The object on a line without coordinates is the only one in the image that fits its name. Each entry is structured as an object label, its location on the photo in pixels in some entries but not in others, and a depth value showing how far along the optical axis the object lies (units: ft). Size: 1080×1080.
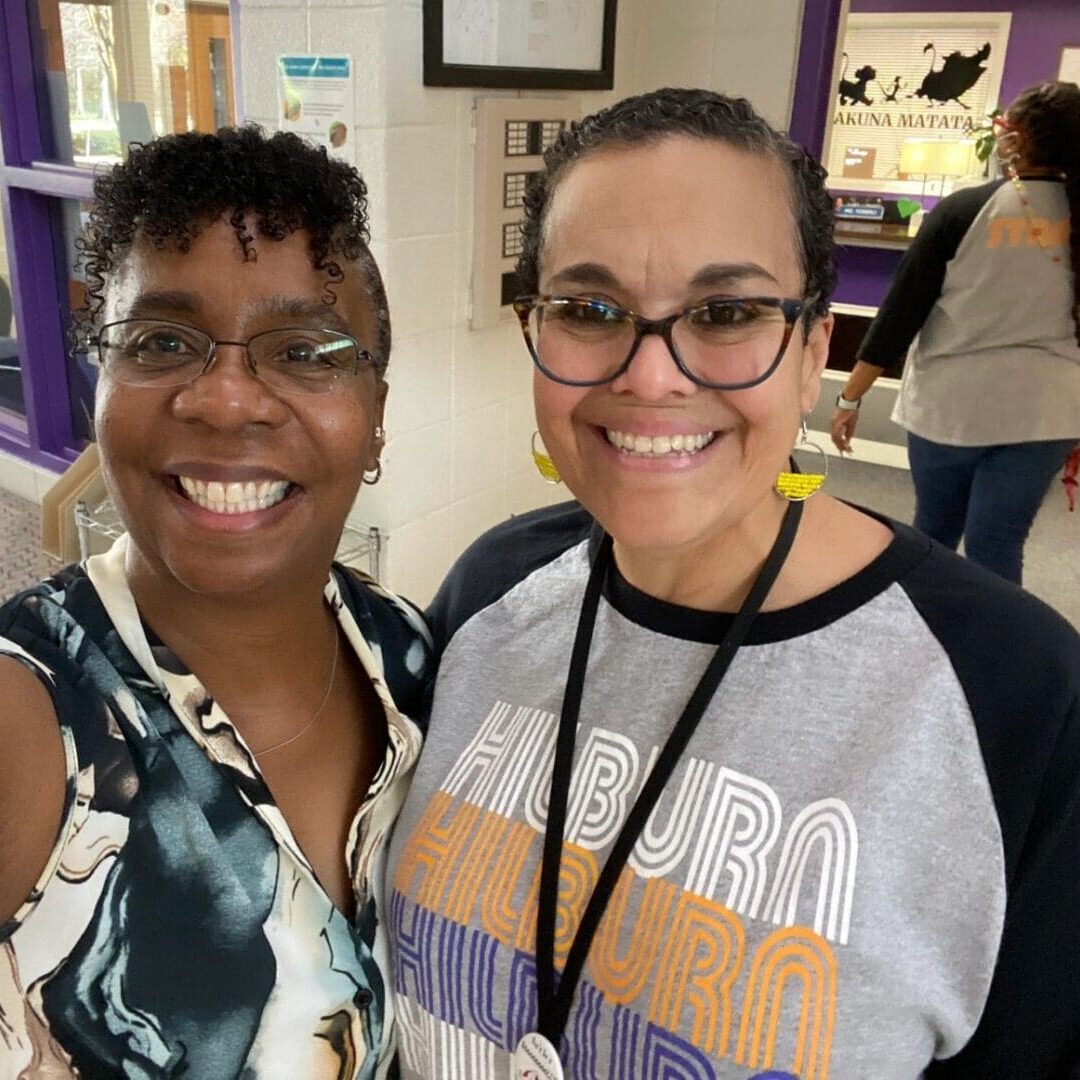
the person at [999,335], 9.34
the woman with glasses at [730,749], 3.03
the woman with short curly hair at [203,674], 2.97
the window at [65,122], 9.73
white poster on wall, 7.15
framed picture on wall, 7.35
